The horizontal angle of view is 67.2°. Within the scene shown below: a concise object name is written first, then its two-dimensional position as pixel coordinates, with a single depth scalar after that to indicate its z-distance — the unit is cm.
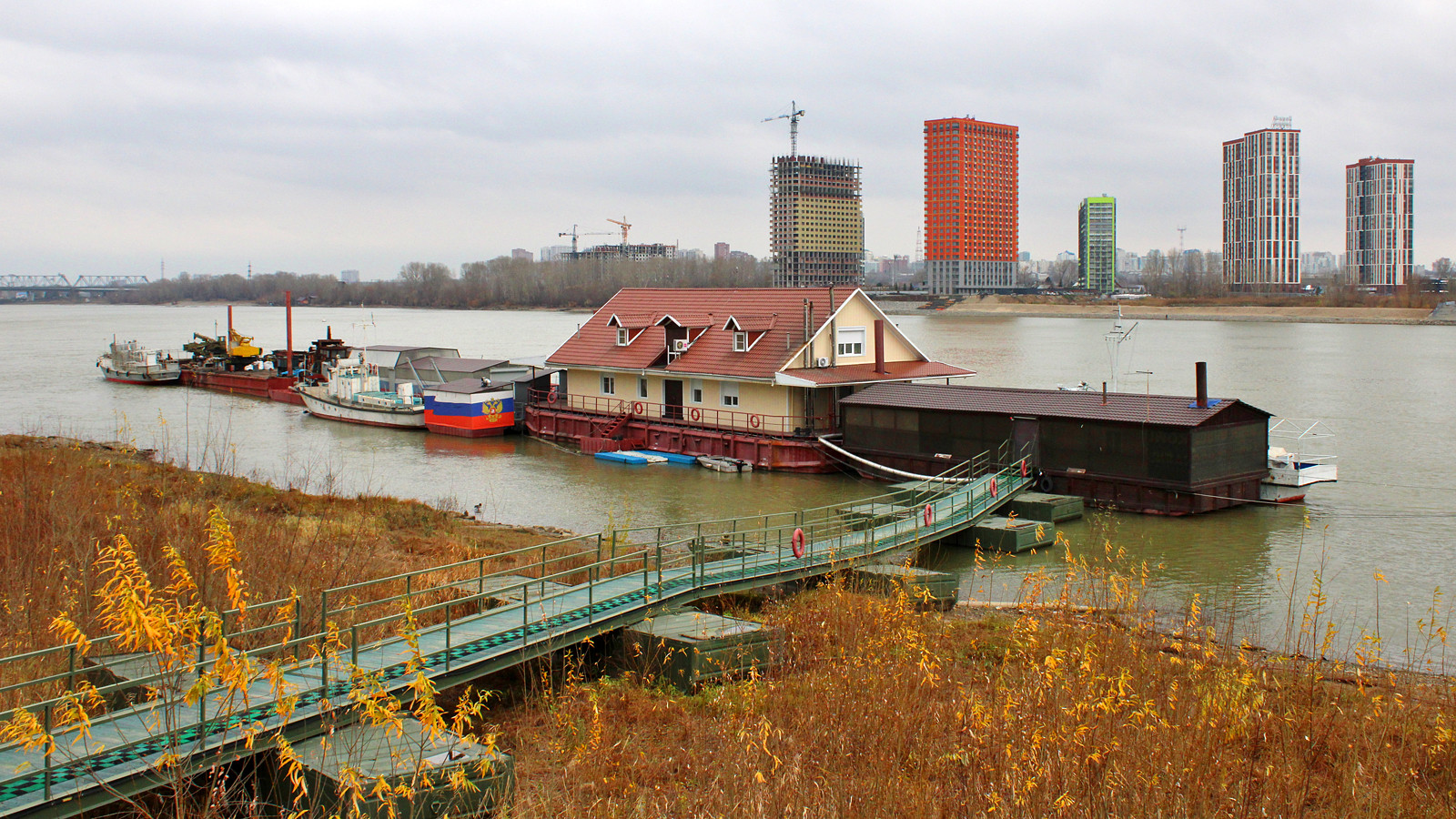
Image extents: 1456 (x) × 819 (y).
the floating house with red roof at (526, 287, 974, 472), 3941
